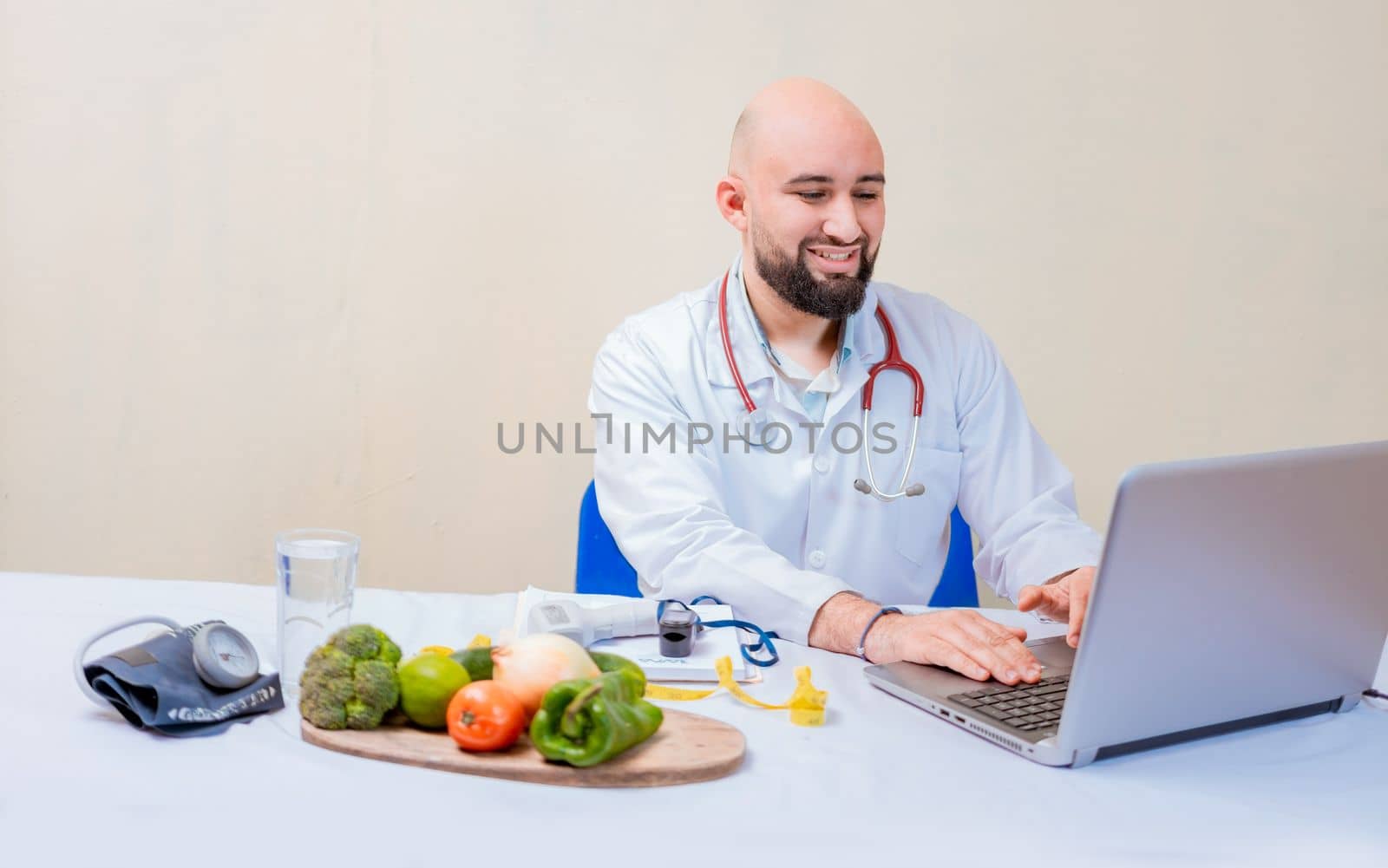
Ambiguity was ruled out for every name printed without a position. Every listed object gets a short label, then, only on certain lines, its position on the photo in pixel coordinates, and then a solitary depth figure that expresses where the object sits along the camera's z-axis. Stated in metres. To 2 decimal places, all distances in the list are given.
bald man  1.99
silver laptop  1.00
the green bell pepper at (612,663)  1.17
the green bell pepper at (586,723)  1.01
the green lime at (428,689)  1.08
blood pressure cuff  1.09
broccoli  1.08
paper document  1.31
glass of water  1.17
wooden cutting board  1.02
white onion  1.09
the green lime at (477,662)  1.13
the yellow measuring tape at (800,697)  1.20
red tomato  1.05
